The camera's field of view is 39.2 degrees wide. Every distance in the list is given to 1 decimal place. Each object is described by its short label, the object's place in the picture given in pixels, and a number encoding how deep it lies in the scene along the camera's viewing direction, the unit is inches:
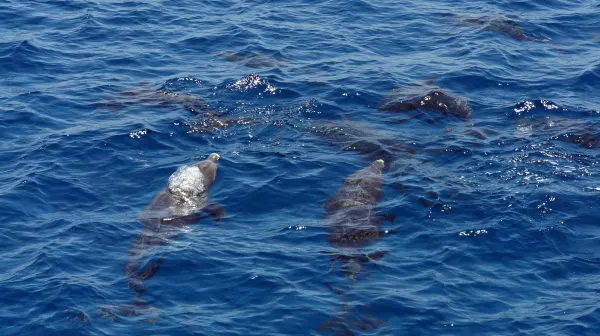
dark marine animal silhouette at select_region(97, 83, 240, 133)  952.3
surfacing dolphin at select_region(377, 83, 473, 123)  981.2
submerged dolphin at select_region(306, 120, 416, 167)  892.6
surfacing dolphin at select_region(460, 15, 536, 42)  1235.9
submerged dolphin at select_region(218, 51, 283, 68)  1118.7
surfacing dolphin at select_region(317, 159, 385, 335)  629.9
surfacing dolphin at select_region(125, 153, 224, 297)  699.4
